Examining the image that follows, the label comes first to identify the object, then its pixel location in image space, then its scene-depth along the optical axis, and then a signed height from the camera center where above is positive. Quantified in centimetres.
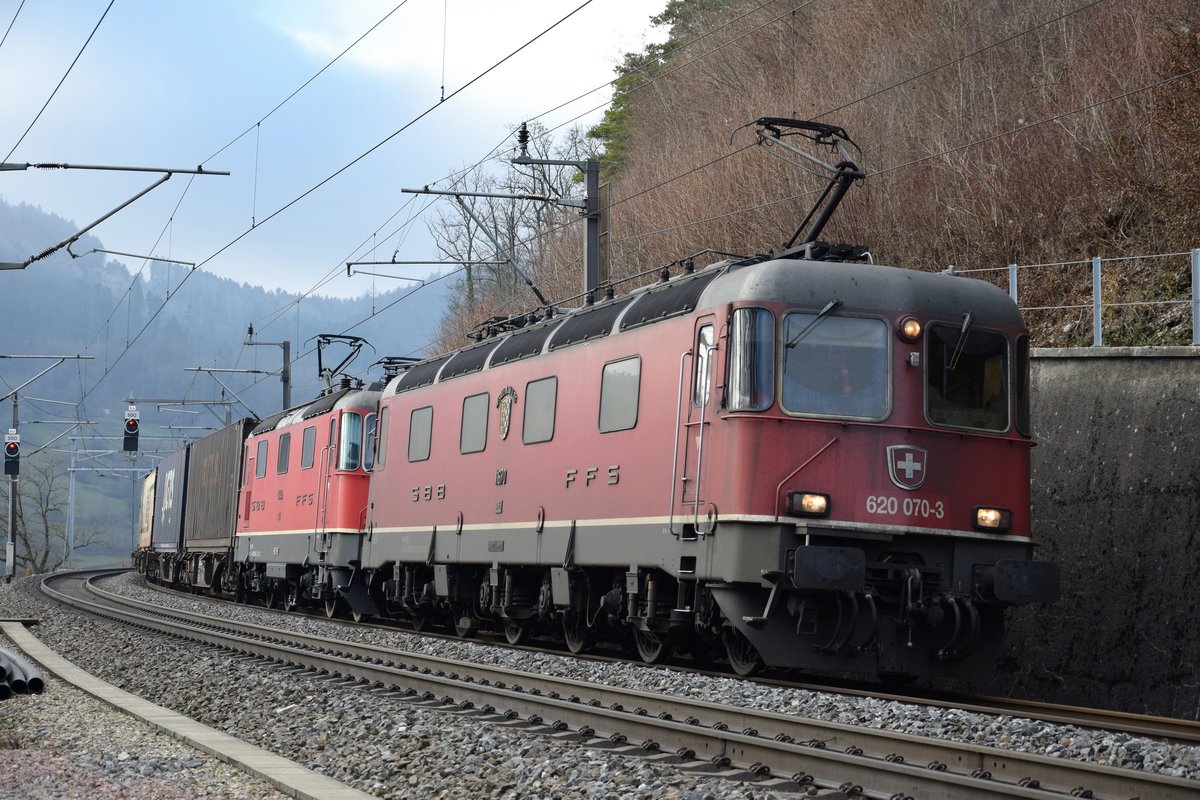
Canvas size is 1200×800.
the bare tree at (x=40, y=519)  7518 +311
